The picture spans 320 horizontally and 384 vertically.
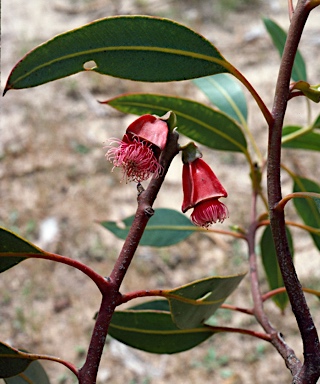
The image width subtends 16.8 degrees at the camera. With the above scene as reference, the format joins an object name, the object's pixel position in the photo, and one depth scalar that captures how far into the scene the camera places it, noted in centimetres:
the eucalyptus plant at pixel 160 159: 54
